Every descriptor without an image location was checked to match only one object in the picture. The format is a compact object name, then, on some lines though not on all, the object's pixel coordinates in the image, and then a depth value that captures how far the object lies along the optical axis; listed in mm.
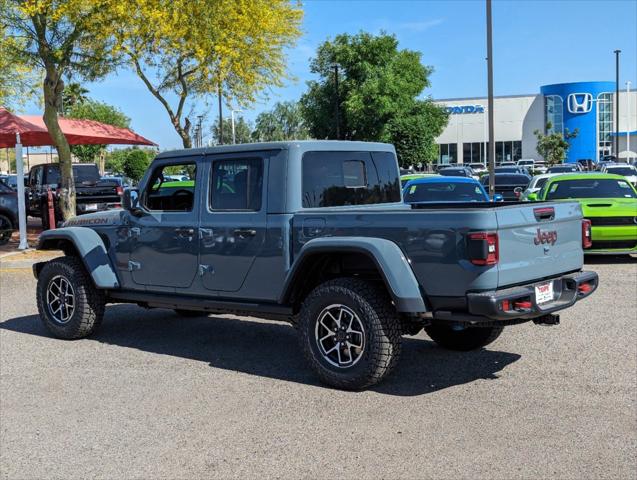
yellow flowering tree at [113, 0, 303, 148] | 16484
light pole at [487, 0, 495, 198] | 19875
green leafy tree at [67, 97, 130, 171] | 62462
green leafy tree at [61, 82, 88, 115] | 53950
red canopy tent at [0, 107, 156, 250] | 18812
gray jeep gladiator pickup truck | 5281
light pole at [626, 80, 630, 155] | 77075
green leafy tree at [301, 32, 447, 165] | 47719
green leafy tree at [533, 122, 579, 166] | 61344
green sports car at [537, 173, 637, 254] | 12539
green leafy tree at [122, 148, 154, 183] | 57388
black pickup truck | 20781
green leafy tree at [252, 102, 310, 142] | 95062
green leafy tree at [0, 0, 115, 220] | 15094
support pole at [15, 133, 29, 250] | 15875
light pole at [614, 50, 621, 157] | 53897
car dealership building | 78688
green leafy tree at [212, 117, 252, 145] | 86269
